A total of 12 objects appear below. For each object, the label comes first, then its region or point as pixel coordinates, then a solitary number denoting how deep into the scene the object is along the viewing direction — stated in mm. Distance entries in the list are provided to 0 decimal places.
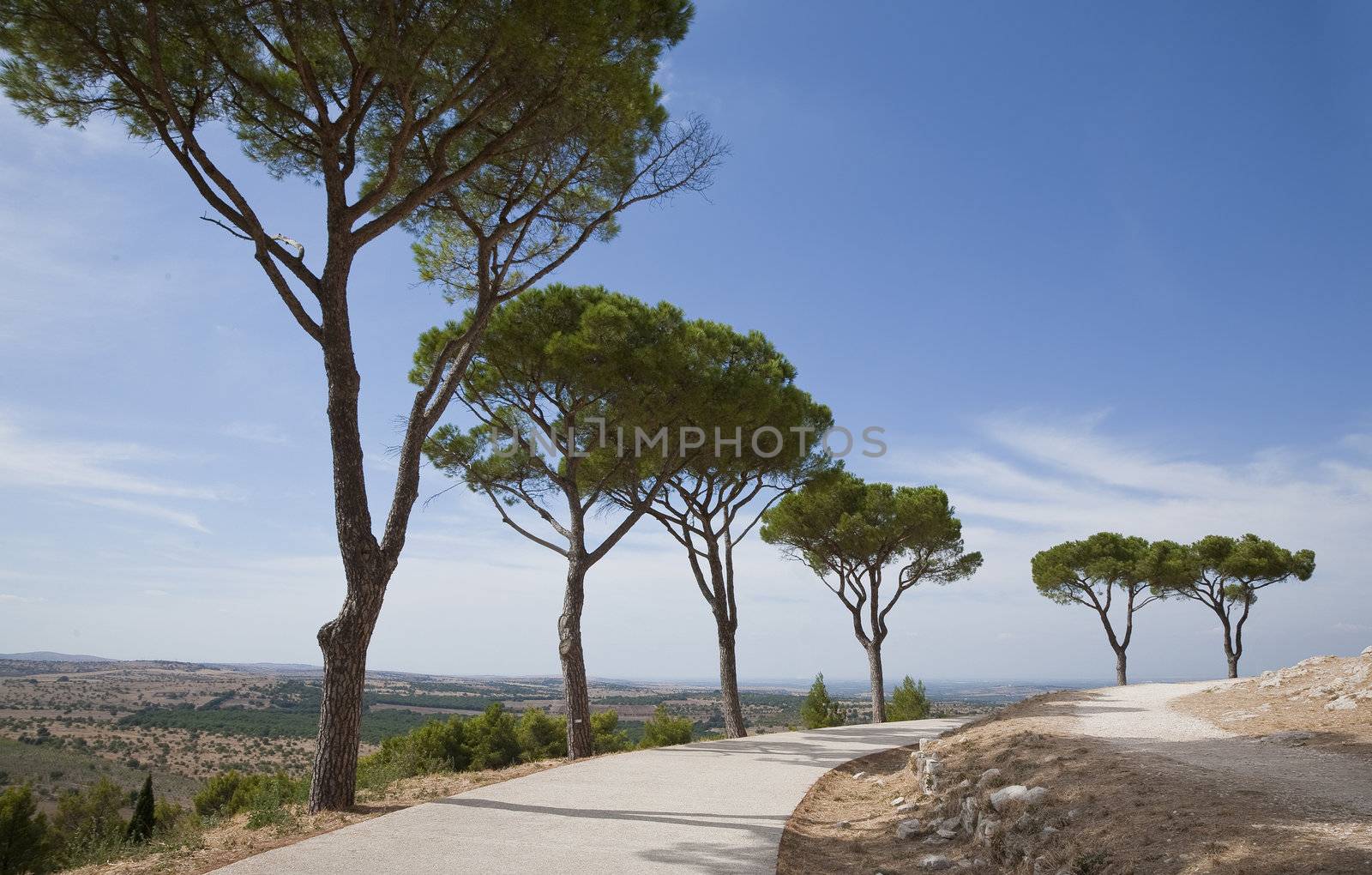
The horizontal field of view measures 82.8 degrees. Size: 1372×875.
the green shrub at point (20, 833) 15961
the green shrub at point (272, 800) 5676
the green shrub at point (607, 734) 21484
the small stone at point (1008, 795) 5125
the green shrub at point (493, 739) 17078
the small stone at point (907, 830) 5707
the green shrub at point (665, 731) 18672
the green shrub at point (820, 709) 19969
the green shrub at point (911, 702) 20859
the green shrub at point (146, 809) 13925
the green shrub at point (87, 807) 20781
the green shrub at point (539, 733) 19219
